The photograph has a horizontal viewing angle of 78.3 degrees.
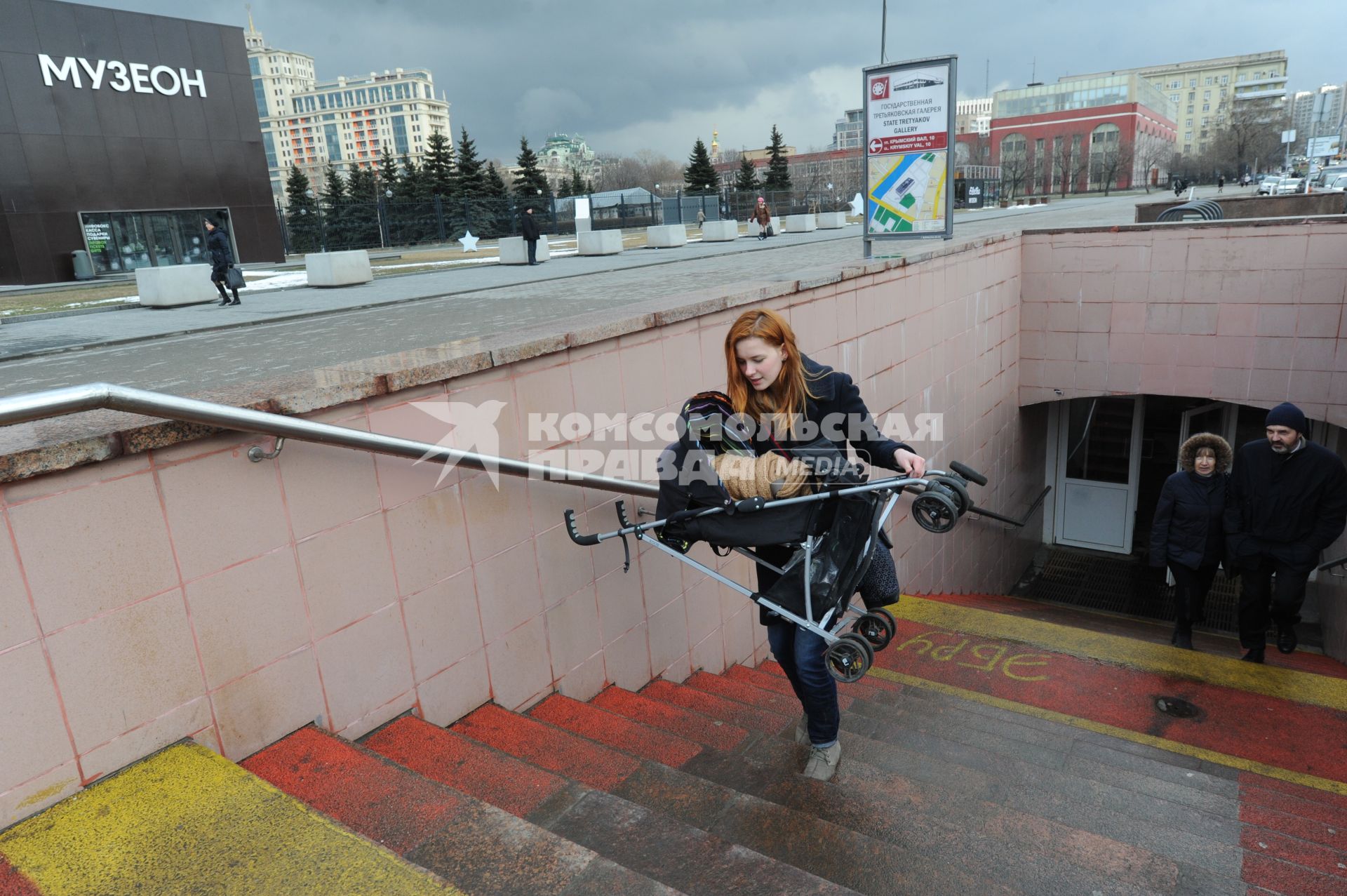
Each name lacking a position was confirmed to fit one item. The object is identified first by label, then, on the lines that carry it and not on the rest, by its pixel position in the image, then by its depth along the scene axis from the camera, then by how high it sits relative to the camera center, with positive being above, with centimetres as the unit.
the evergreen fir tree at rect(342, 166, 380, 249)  2514 +54
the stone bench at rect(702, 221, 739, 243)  2077 -36
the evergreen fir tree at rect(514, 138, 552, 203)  3908 +253
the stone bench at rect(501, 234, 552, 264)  1544 -37
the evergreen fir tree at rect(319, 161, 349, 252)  2566 +65
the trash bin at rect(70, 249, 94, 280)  2019 -10
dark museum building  1930 +280
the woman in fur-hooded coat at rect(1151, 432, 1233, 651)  559 -216
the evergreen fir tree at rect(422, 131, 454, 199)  3803 +318
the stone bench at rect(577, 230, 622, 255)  1695 -35
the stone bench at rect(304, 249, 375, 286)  1174 -35
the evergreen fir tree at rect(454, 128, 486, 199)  3850 +285
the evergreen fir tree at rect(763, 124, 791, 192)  4728 +254
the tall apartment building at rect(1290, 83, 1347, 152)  8919 +1183
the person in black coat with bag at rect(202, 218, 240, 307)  1005 -7
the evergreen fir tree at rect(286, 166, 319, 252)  2586 +65
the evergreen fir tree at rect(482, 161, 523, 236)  2619 +48
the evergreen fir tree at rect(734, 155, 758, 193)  4434 +196
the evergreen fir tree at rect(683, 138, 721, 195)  4600 +248
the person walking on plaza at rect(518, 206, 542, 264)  1439 -2
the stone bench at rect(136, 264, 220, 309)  1038 -39
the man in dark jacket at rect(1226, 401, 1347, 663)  508 -208
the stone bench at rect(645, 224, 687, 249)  1883 -35
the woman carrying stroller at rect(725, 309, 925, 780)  287 -72
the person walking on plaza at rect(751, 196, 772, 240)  2036 -6
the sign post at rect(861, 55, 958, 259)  761 +50
